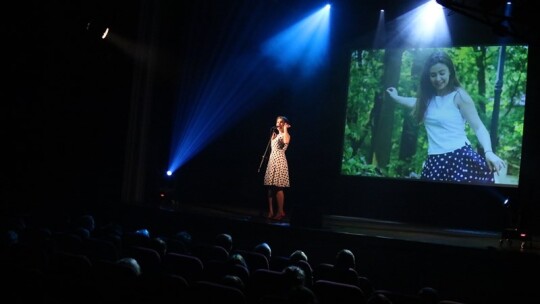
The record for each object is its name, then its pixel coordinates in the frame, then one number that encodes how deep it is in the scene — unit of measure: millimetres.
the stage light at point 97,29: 9555
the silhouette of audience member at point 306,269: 4508
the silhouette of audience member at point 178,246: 5293
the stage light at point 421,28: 9422
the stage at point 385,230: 6777
